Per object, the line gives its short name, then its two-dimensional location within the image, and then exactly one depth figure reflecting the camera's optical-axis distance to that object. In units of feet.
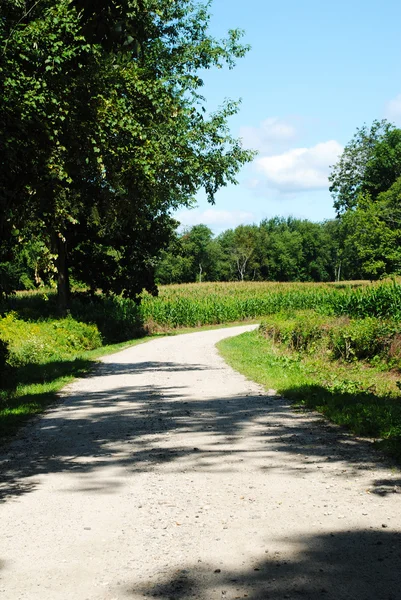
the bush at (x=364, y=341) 58.75
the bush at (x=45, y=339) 67.34
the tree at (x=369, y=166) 251.60
